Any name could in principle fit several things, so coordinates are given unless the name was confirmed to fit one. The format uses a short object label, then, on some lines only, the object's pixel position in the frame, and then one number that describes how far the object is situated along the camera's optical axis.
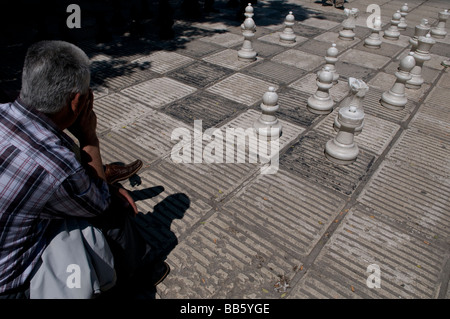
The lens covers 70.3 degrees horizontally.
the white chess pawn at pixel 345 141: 4.30
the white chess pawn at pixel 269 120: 4.77
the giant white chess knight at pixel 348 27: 9.02
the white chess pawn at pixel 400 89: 5.78
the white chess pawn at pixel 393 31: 9.40
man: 1.71
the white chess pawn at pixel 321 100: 5.54
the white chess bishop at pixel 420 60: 6.67
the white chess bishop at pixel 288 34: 8.75
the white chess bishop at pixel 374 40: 8.73
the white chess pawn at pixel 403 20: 9.80
